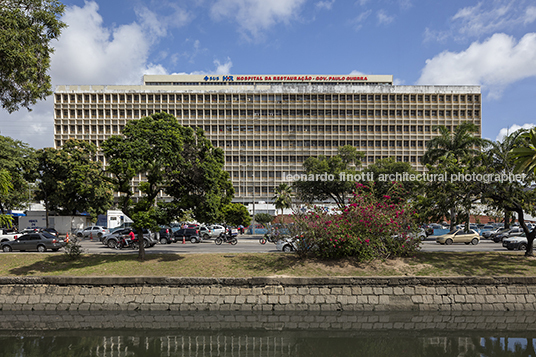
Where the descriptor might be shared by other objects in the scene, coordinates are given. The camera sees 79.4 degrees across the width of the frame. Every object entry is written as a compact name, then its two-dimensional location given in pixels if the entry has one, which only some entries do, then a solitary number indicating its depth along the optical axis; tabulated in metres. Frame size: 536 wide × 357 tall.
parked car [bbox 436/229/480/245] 29.75
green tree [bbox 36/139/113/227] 40.84
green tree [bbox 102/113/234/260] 15.07
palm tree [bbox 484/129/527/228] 15.75
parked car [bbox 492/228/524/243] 31.19
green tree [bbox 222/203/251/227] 46.00
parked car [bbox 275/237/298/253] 20.58
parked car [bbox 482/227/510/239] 34.20
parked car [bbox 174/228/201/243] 31.67
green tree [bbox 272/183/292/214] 41.58
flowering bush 14.48
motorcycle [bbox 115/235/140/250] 24.62
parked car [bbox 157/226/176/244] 30.58
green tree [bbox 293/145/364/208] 38.34
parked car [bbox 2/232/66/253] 22.03
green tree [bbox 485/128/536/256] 15.00
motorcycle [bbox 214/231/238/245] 30.15
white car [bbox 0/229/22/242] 28.93
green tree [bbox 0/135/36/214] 34.09
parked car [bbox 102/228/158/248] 24.02
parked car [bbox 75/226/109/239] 38.49
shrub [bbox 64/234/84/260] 16.06
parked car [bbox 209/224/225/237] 36.06
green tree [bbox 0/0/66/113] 12.69
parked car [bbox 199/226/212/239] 35.62
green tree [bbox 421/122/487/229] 15.53
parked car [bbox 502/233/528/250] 23.08
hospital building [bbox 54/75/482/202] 70.38
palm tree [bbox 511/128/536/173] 12.18
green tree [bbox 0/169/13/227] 11.11
